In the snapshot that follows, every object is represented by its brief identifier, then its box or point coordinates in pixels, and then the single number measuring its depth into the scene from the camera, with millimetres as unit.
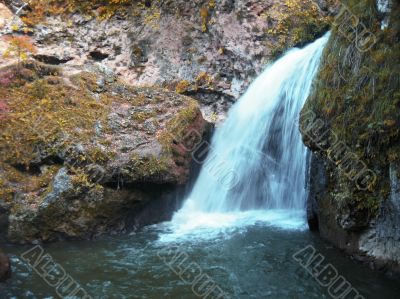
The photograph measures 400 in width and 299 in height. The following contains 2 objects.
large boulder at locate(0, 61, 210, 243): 6906
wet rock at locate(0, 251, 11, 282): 5223
